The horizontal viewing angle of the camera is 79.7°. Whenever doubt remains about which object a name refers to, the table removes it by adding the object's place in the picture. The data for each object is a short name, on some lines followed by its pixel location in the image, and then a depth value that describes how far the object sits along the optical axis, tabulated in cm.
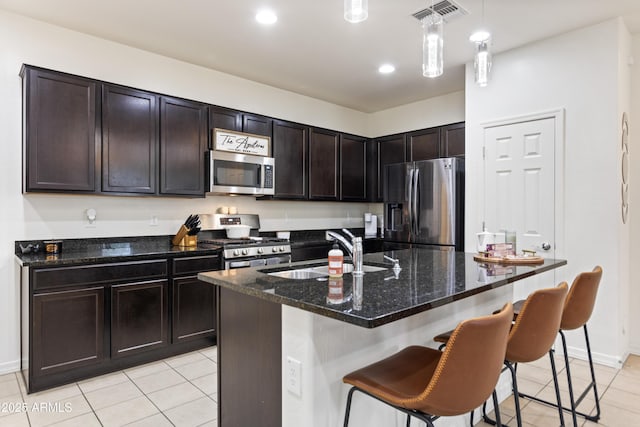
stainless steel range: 363
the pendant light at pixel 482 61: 233
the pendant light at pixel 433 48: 207
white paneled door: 345
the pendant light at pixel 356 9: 170
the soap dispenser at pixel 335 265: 184
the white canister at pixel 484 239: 269
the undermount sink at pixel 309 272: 208
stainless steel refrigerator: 414
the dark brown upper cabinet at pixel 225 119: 392
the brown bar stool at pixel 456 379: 115
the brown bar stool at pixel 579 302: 205
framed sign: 393
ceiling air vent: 287
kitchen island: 139
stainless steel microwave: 387
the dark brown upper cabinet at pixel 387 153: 522
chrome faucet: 194
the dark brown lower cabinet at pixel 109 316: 265
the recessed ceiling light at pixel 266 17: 302
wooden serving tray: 236
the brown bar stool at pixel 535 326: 160
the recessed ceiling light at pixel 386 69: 409
